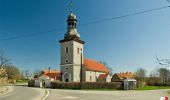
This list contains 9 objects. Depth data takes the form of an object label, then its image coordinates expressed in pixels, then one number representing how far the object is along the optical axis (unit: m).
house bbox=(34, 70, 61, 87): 28.20
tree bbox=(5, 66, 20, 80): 44.65
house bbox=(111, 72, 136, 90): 23.42
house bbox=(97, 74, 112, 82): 34.28
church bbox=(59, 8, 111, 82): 29.16
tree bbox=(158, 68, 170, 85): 33.87
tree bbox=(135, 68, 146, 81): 61.65
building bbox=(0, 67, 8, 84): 14.95
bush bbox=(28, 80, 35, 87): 30.81
